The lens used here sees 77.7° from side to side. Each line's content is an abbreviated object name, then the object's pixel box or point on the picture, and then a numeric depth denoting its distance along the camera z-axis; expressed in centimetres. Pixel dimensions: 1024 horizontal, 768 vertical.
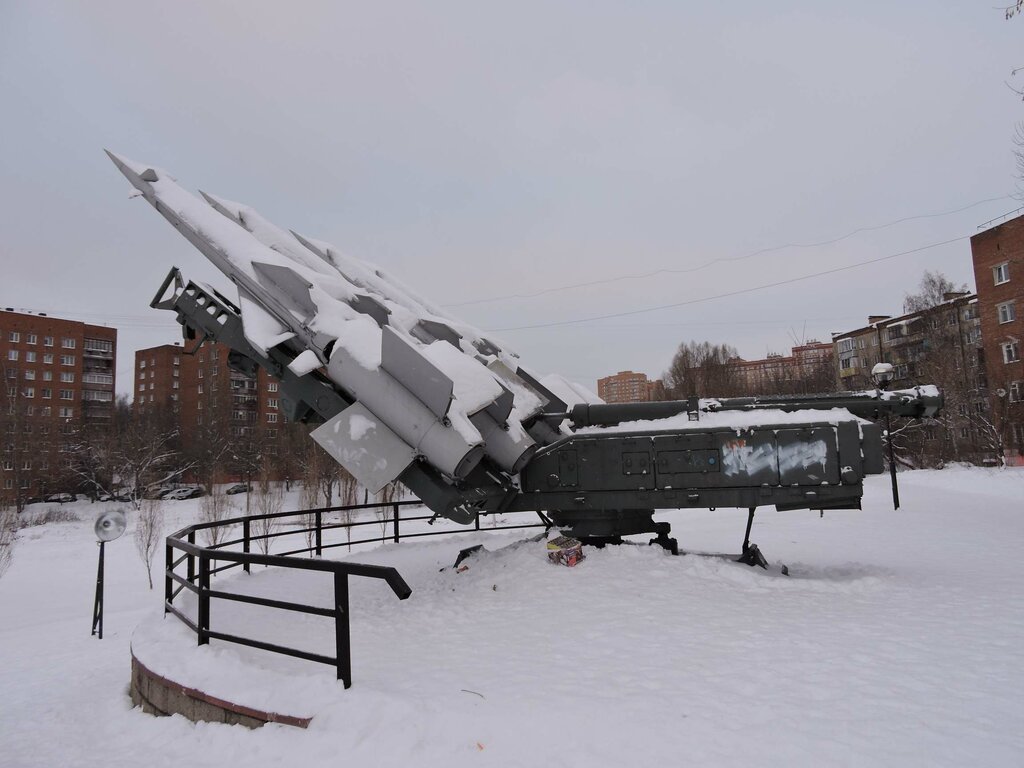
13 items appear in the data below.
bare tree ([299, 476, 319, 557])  2530
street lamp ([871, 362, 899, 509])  862
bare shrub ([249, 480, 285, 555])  2068
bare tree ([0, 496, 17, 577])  1738
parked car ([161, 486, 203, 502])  3759
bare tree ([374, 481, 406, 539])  2558
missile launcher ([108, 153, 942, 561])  616
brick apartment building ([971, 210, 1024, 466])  2458
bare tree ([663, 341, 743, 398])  3130
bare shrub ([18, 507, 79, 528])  3055
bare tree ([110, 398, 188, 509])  3475
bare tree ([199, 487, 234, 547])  2028
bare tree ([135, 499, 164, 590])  1697
